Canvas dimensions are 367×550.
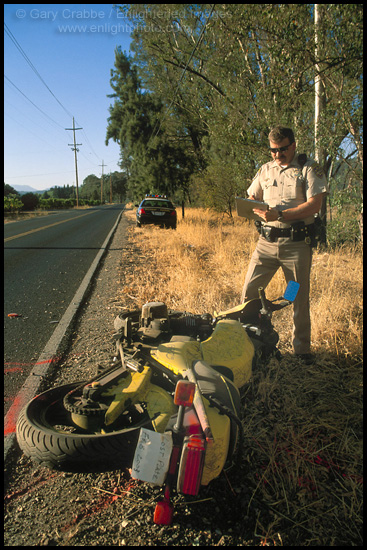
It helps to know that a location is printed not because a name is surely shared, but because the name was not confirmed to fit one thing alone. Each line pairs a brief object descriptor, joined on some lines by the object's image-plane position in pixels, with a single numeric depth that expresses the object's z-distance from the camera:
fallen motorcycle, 1.43
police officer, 3.03
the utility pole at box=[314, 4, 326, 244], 6.50
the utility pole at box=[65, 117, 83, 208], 74.31
